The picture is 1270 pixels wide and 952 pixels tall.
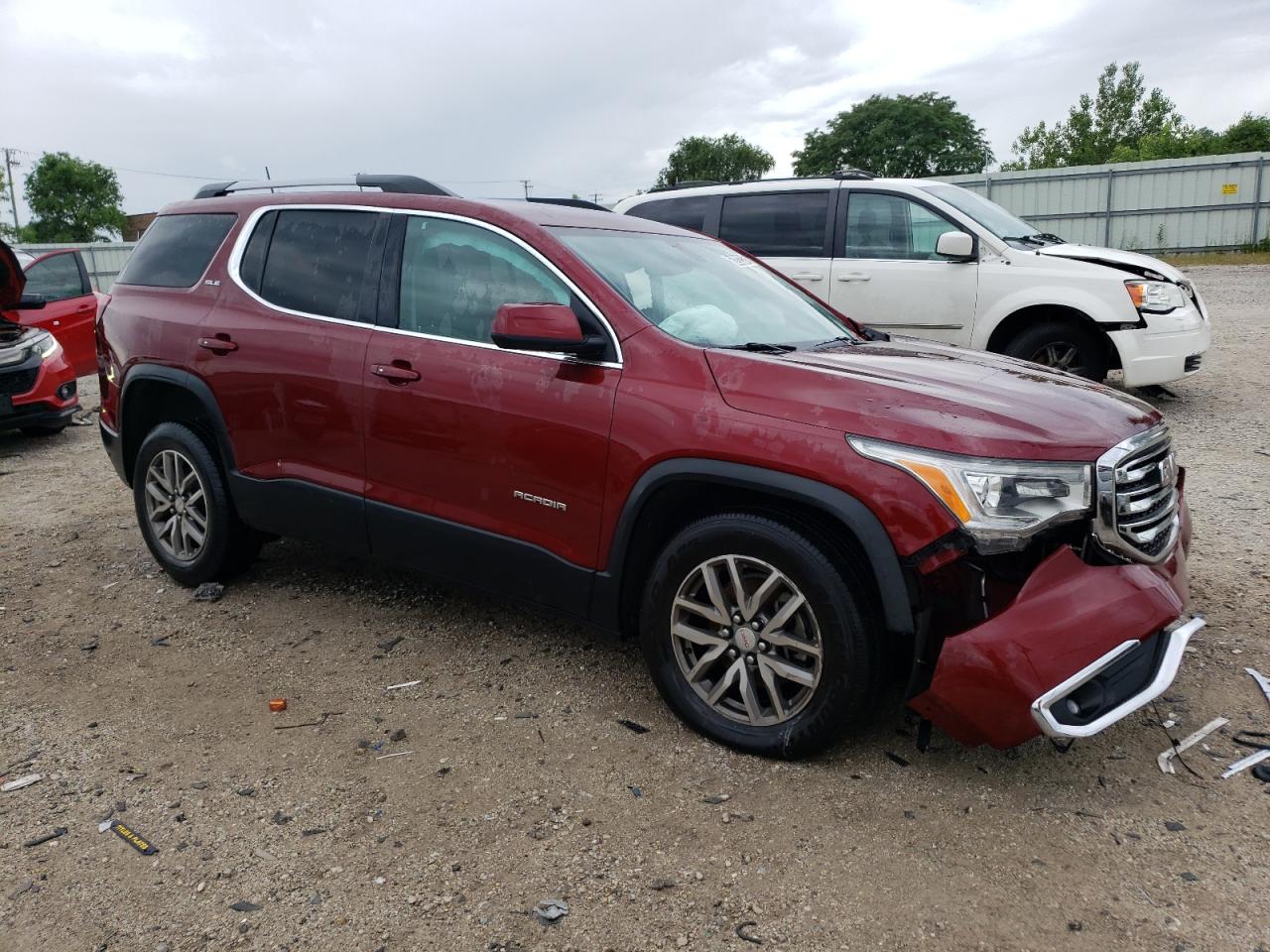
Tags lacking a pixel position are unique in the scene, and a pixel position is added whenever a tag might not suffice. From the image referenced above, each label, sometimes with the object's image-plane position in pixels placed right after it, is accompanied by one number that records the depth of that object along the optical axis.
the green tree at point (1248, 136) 54.56
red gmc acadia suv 2.74
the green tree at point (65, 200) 70.44
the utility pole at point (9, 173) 63.66
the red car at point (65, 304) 10.28
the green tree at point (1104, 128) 67.25
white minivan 7.42
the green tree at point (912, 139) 63.41
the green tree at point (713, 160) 93.88
